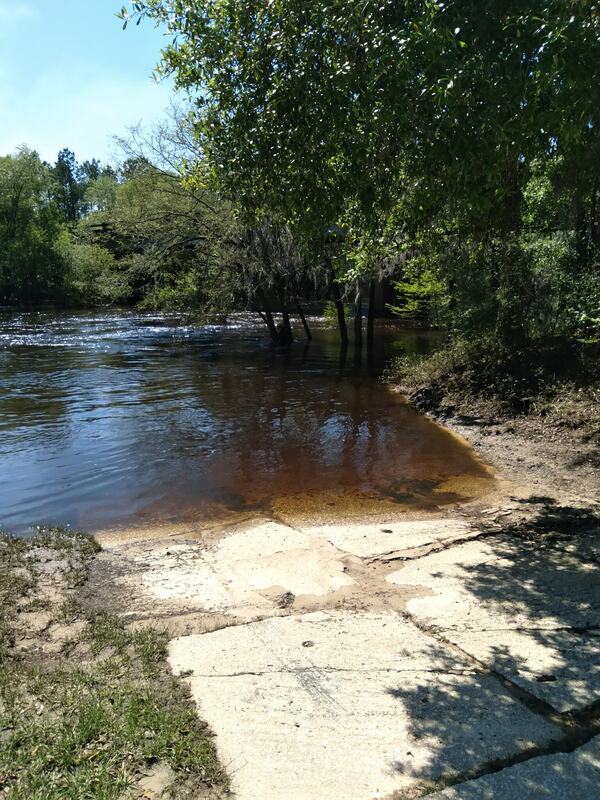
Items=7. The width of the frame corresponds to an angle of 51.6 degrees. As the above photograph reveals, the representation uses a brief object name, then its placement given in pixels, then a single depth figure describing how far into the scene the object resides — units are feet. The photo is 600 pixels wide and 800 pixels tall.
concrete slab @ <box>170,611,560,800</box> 9.86
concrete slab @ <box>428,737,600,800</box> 9.27
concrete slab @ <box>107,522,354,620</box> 17.25
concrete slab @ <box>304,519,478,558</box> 21.22
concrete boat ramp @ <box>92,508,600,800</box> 9.93
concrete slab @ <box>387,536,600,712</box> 12.61
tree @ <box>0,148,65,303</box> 156.35
